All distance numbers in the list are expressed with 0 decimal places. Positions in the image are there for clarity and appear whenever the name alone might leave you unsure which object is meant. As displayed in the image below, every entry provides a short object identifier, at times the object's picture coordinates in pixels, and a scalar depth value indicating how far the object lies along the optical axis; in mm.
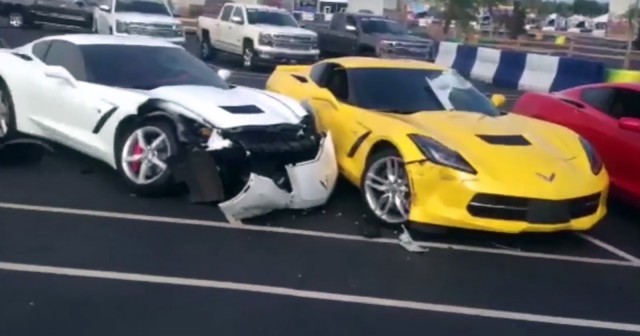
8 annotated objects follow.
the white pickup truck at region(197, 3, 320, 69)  24219
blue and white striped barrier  20688
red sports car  8930
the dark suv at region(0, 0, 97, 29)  33625
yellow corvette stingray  7457
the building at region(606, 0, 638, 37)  65062
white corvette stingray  8094
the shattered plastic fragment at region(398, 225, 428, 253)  7464
